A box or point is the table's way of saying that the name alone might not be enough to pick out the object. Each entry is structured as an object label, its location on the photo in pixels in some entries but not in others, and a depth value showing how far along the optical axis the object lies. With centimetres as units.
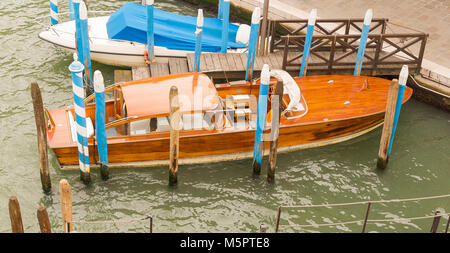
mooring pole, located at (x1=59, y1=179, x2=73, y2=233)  825
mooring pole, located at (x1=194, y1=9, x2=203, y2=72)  1330
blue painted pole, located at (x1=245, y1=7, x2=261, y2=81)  1326
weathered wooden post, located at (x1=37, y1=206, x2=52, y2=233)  777
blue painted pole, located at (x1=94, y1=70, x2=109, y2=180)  1026
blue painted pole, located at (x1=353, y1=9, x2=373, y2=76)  1341
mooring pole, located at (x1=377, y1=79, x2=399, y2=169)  1099
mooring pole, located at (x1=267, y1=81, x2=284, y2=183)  1041
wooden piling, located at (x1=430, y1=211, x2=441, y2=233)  905
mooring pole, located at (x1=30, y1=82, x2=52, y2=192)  952
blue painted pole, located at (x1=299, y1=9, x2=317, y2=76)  1336
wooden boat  1148
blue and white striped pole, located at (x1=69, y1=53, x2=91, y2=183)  994
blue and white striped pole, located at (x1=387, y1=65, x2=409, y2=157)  1127
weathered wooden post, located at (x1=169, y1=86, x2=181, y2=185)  999
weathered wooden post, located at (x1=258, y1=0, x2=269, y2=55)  1377
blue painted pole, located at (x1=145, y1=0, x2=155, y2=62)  1383
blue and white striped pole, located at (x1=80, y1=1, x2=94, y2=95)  1262
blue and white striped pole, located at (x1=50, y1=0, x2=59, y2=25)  1546
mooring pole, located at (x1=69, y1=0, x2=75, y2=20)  1583
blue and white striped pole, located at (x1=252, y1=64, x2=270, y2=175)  1070
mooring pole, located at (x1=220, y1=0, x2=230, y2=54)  1440
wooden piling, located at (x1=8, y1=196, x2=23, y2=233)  764
